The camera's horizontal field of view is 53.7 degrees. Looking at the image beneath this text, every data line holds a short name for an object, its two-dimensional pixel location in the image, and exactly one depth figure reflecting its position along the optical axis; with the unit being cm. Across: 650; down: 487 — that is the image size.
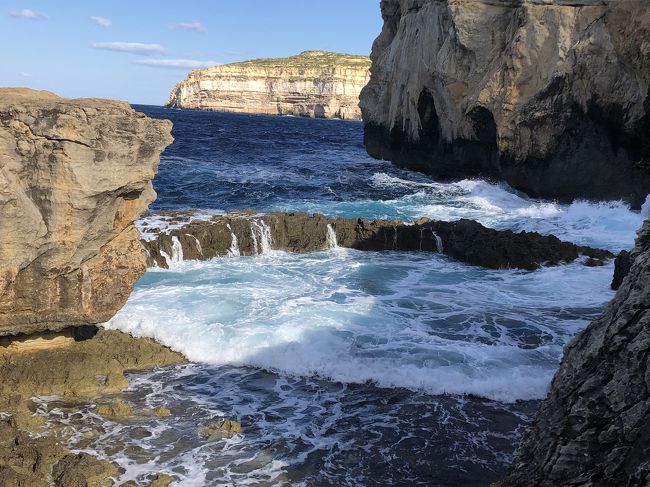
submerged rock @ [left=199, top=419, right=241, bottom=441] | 766
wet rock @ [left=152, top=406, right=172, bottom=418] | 809
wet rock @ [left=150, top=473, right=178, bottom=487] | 650
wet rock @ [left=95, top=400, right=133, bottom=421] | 793
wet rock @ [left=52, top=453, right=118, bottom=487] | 638
